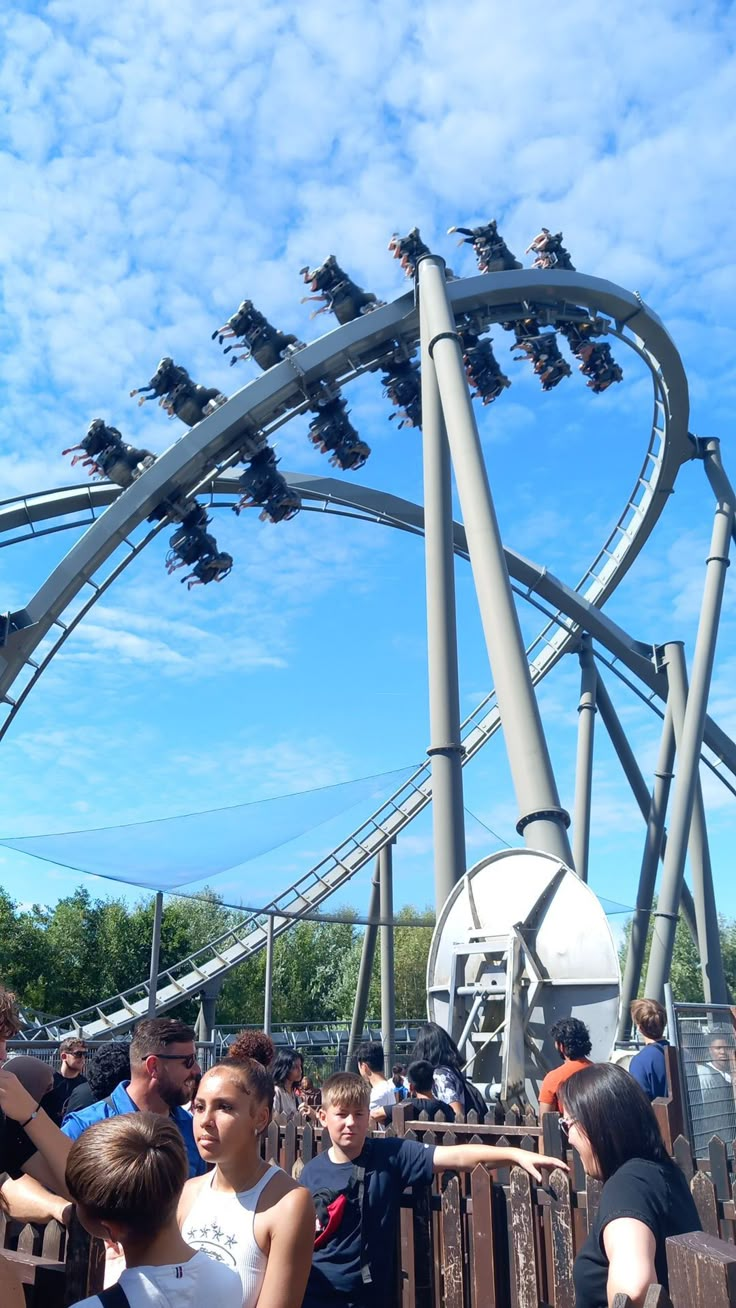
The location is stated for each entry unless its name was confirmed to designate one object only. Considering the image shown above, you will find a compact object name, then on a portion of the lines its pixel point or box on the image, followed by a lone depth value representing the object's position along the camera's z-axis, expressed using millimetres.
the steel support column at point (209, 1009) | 15487
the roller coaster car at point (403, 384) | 12383
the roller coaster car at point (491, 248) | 12367
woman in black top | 1680
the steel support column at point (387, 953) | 12672
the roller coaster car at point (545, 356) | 12970
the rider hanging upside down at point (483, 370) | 12727
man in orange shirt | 4449
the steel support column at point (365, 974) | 14556
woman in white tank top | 2098
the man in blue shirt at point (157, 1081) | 2941
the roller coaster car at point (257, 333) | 11711
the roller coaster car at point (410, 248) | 11070
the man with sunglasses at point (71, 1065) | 5570
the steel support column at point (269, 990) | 11446
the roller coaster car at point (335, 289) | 11773
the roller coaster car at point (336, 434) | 12109
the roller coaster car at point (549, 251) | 12852
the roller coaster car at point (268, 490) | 12039
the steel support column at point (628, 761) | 15188
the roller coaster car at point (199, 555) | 11906
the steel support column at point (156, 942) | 11023
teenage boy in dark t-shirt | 2652
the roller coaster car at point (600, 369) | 13500
